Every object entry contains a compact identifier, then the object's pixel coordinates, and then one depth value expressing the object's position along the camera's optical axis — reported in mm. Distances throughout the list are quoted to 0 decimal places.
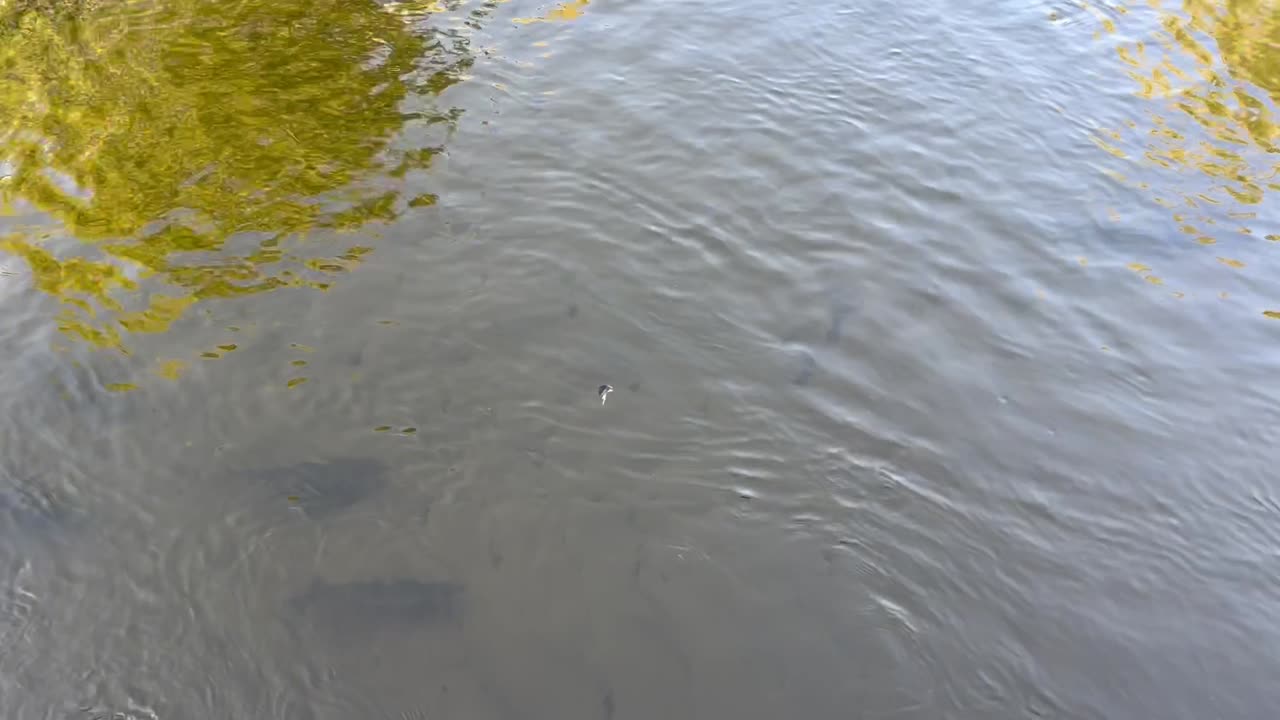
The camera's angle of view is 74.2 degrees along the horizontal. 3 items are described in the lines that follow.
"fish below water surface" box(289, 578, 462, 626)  5145
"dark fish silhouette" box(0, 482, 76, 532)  5549
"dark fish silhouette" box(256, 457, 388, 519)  5707
